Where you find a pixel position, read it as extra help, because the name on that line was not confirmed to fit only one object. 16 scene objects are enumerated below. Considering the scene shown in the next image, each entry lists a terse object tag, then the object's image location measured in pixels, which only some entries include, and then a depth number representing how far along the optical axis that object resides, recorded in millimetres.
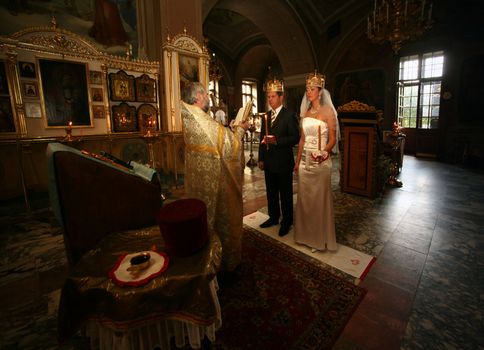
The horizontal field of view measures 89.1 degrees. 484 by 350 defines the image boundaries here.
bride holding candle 3027
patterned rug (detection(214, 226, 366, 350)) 1864
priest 2262
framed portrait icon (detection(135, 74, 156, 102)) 6426
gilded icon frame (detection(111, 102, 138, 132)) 6215
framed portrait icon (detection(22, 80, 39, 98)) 5013
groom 3328
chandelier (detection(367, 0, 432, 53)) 6359
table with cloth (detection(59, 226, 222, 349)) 1118
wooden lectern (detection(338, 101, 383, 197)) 5078
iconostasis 4898
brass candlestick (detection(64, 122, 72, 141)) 4727
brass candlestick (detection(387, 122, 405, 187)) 6316
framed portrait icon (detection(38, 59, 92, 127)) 5250
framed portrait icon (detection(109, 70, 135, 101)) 6059
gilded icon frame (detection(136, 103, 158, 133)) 6574
